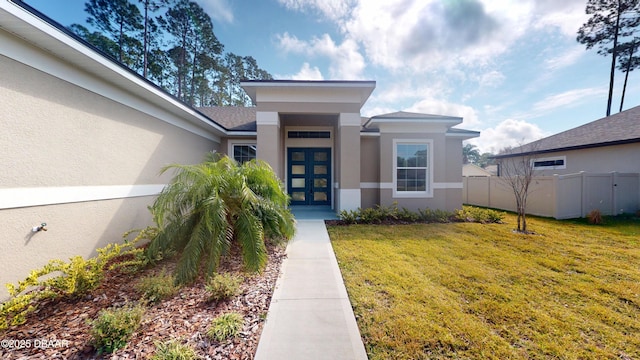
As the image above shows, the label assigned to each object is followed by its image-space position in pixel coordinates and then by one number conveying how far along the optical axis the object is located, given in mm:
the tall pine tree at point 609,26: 15320
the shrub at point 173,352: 2070
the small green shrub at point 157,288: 3000
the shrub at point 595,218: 8078
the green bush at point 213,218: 3598
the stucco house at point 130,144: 3014
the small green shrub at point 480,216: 7977
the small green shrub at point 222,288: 2998
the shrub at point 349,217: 7418
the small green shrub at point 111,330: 2203
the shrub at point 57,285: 2473
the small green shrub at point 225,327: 2355
